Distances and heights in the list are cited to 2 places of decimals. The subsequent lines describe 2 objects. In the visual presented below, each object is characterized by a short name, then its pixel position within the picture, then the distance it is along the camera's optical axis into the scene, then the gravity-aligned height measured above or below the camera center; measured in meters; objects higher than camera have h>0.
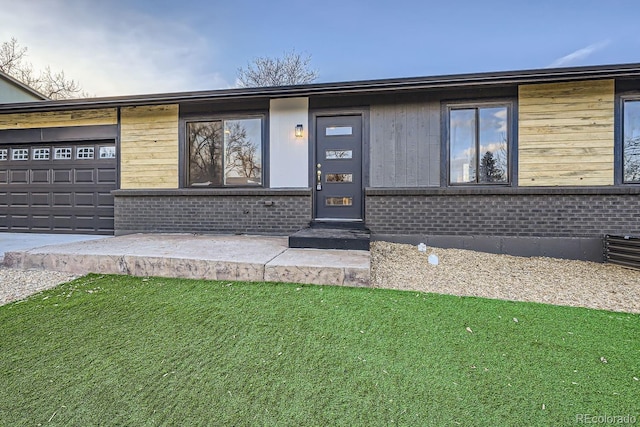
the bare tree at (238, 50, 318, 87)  15.36 +6.95
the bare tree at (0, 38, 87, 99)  14.32 +6.55
